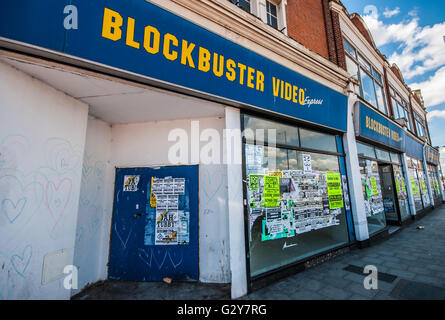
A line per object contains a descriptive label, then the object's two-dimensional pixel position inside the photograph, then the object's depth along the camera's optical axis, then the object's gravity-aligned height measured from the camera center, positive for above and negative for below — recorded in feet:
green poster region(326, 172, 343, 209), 17.38 -0.35
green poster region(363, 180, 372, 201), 21.04 -0.60
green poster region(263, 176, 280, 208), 13.20 -0.24
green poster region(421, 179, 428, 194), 38.69 -0.77
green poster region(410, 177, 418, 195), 32.81 -0.24
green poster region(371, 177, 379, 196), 22.28 -0.18
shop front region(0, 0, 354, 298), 8.83 +2.60
